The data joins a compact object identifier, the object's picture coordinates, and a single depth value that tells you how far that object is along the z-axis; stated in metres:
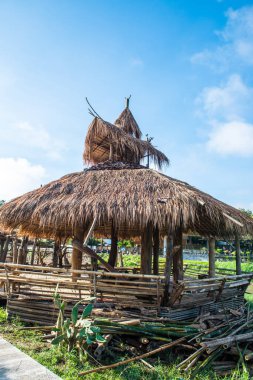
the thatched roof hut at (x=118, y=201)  5.80
